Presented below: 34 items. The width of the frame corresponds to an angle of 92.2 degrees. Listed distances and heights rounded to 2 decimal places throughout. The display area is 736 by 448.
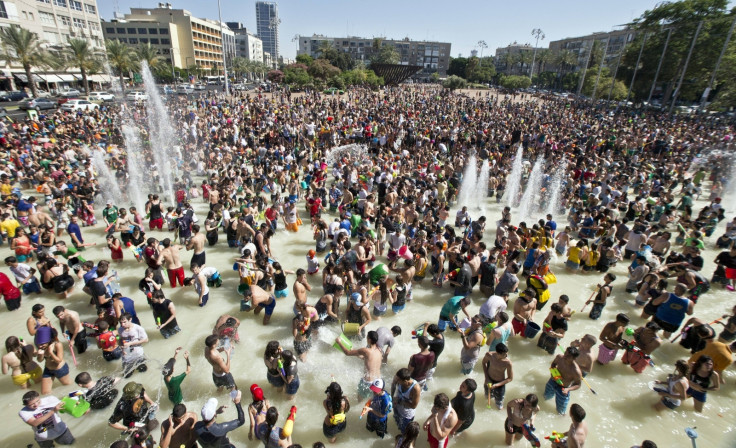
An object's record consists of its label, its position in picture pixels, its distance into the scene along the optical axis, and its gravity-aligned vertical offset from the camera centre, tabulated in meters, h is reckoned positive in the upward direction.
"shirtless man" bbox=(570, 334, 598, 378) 5.17 -3.46
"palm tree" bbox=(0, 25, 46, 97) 35.72 +3.07
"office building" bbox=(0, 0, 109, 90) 41.42 +7.09
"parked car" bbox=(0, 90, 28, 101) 34.89 -1.56
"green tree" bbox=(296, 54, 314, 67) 69.06 +6.30
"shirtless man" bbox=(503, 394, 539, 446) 4.39 -3.79
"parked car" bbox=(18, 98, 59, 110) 30.99 -1.99
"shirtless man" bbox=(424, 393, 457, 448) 4.18 -3.62
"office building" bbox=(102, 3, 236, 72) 81.44 +11.99
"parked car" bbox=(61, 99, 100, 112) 30.70 -1.92
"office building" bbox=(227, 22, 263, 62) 134.12 +16.80
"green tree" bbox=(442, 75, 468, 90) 65.19 +2.86
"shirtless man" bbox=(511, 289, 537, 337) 6.62 -3.76
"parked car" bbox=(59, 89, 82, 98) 39.67 -1.26
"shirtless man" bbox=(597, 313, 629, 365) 6.08 -3.87
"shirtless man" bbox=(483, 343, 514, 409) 4.99 -3.72
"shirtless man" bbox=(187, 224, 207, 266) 8.22 -3.48
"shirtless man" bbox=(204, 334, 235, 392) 5.07 -3.89
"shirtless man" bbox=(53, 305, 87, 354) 5.86 -3.93
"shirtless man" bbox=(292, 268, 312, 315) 6.65 -3.49
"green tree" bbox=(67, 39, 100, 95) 41.12 +3.01
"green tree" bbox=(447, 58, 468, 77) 106.62 +9.62
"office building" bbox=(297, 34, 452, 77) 149.00 +17.94
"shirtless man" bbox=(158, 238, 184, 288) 7.91 -3.75
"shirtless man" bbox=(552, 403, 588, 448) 4.03 -3.52
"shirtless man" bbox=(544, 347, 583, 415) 5.06 -3.77
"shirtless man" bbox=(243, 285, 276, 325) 7.02 -4.02
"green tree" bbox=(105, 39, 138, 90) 44.97 +3.47
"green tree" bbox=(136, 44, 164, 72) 53.03 +4.40
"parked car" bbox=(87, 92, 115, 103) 38.44 -1.40
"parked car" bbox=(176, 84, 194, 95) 47.65 -0.26
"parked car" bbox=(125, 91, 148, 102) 34.92 -1.18
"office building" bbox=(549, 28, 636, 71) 94.38 +17.16
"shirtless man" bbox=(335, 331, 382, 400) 5.12 -3.57
